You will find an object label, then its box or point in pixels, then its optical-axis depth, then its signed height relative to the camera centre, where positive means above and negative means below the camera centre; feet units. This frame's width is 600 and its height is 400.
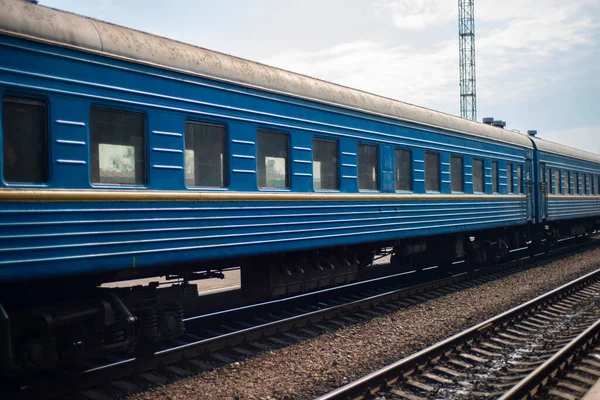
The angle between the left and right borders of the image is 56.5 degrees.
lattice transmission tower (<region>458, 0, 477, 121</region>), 119.85 +31.77
